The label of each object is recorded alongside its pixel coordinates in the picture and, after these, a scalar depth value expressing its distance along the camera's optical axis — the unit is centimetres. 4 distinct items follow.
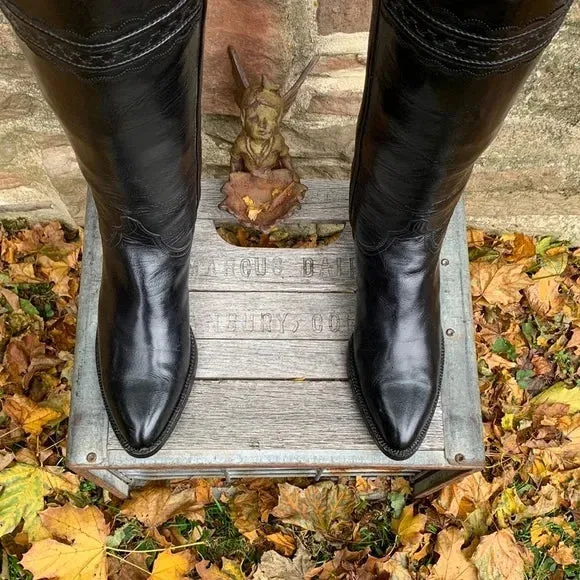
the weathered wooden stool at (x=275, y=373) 108
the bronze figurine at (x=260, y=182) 125
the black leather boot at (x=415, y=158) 66
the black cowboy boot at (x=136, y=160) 64
